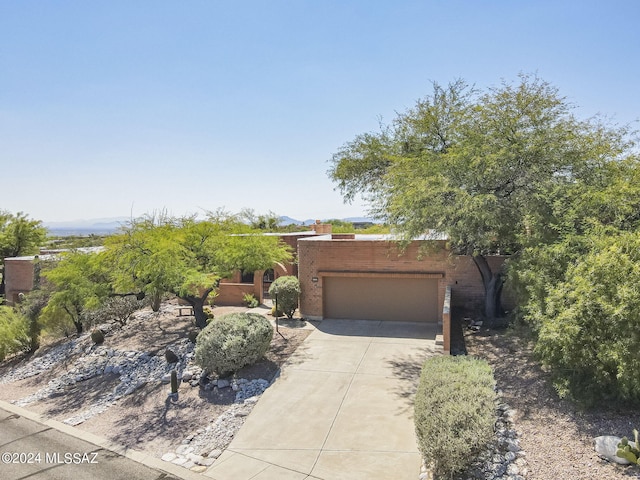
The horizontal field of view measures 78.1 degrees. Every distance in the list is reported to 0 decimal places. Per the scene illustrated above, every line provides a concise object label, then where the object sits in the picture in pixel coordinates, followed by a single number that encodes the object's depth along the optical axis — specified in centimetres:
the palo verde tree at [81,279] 1425
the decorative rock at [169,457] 880
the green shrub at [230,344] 1169
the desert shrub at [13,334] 1773
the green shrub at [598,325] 654
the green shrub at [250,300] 2039
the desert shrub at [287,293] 1728
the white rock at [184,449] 903
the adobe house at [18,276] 2403
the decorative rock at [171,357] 1363
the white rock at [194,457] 865
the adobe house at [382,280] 1598
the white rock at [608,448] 620
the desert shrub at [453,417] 639
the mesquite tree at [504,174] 1137
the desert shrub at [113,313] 1880
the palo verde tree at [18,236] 2844
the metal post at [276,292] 1730
